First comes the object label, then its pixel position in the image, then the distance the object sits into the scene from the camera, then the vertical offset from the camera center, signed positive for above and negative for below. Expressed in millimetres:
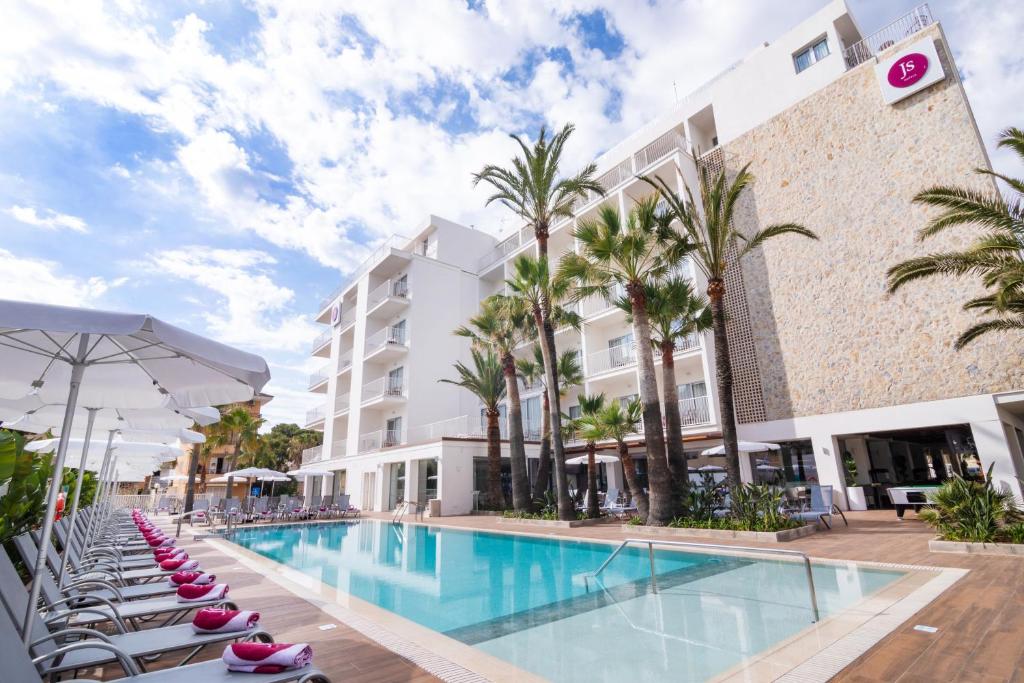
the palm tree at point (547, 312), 15289 +5455
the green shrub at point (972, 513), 8055 -869
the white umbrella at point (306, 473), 25094 +772
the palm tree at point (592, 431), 14758 +1338
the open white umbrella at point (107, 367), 2715 +991
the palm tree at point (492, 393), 20297 +3710
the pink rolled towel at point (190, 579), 5284 -916
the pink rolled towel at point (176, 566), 6254 -910
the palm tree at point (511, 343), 17516 +5372
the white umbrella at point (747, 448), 16109 +708
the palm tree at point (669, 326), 13375 +4627
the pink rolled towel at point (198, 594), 4766 -977
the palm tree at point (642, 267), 13062 +5867
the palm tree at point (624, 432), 14000 +1244
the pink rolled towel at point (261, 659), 2992 -1009
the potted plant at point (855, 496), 16531 -1002
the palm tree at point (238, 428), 28141 +3707
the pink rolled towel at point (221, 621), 3775 -991
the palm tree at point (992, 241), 9406 +4341
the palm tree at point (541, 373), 20641 +4481
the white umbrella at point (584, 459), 18359 +647
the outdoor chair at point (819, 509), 12234 -1051
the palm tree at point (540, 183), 16734 +9947
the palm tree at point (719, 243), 12211 +5965
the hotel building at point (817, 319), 15781 +5777
